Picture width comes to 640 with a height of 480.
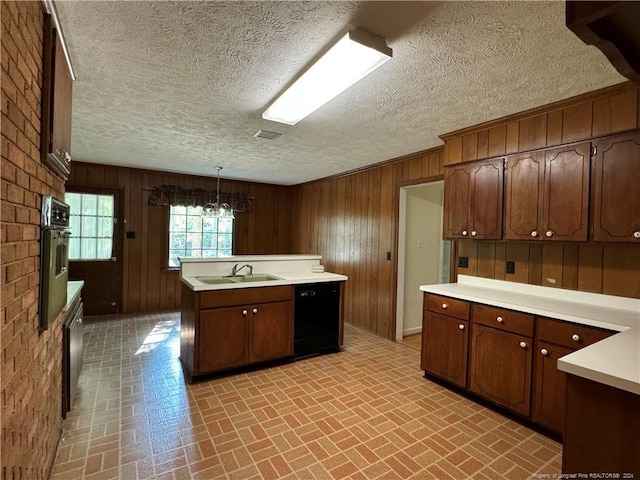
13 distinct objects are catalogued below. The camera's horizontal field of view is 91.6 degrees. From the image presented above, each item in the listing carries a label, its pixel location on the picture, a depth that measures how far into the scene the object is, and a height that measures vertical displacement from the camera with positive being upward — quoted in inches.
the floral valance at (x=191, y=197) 216.1 +27.9
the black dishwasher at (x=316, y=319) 136.9 -36.9
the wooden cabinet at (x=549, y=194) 89.4 +15.4
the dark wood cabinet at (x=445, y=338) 107.0 -35.1
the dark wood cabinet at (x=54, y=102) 56.6 +25.8
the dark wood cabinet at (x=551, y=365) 80.8 -33.4
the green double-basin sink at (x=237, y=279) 133.0 -18.9
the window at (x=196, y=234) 225.9 +0.5
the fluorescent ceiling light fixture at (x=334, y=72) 63.9 +40.3
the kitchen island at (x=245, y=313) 115.3 -30.5
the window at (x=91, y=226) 193.4 +4.3
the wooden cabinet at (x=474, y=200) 109.2 +15.8
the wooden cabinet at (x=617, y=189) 80.1 +15.2
